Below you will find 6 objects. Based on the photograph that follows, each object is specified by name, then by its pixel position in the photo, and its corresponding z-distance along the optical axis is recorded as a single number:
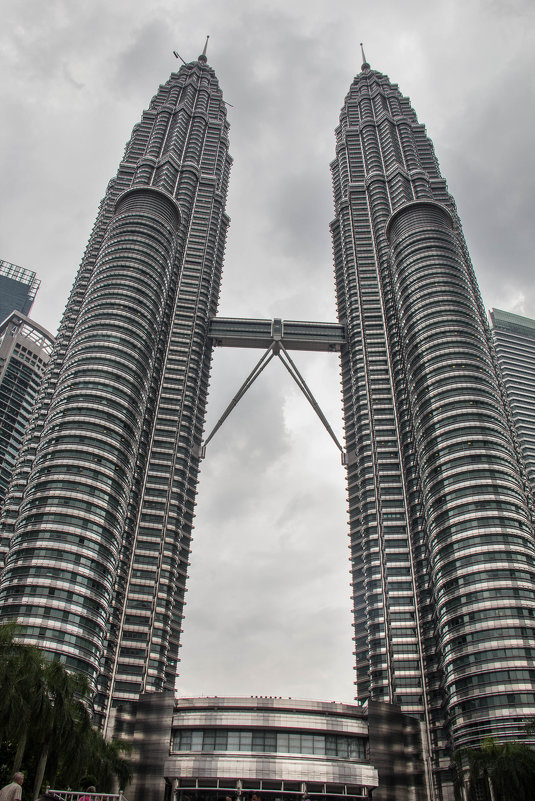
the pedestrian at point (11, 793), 17.92
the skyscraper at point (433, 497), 93.81
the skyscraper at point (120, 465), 99.06
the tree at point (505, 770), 58.44
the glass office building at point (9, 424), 190.38
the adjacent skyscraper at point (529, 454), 184.00
